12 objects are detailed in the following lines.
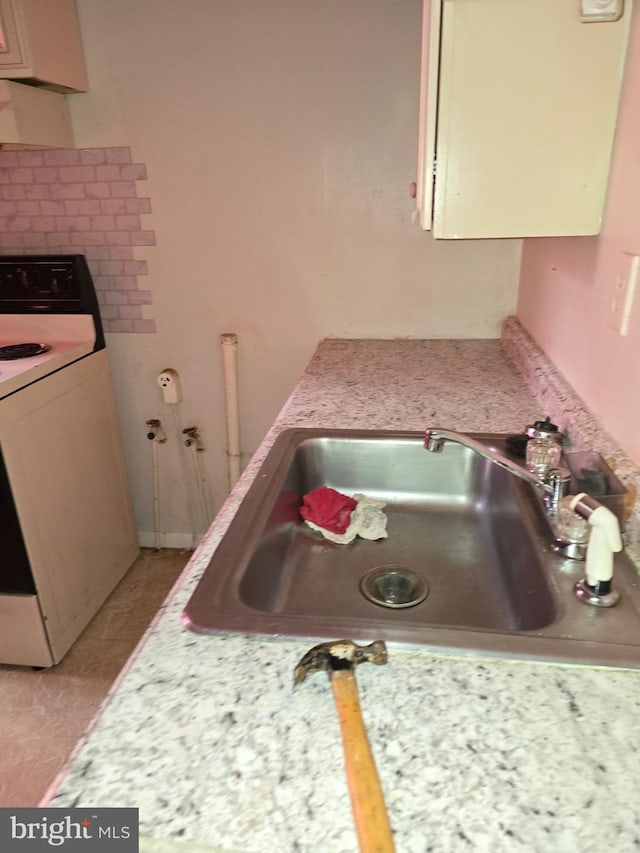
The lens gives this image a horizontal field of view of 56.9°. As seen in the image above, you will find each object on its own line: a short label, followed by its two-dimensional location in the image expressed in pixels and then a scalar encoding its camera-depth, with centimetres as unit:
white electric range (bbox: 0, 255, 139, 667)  183
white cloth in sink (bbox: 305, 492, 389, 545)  113
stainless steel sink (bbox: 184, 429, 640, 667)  71
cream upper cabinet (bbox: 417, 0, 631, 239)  96
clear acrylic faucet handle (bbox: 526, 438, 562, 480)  101
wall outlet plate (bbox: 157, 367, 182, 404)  234
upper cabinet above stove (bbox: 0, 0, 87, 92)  169
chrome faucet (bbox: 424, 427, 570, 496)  92
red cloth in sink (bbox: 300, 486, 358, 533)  115
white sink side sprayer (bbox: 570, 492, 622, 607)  72
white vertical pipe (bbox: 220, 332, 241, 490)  224
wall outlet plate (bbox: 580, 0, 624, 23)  93
